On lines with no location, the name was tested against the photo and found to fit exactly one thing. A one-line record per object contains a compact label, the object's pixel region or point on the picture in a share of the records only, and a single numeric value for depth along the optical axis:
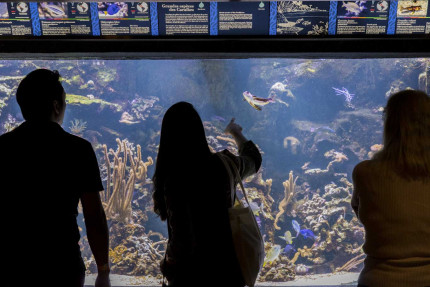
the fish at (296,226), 5.01
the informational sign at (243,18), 3.15
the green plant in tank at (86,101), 5.24
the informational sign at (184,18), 3.16
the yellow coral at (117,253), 4.92
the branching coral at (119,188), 5.04
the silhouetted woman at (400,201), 1.75
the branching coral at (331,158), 5.36
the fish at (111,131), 5.38
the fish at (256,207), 4.74
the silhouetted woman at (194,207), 1.91
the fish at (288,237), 4.99
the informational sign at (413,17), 3.15
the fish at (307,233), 5.01
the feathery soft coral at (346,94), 5.42
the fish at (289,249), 4.92
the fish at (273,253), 4.64
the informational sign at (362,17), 3.16
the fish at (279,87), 5.49
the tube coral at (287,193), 5.09
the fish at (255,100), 4.71
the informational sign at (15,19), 3.21
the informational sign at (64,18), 3.19
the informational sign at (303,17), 3.17
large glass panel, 5.01
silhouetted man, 1.82
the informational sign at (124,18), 3.19
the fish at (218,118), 5.23
